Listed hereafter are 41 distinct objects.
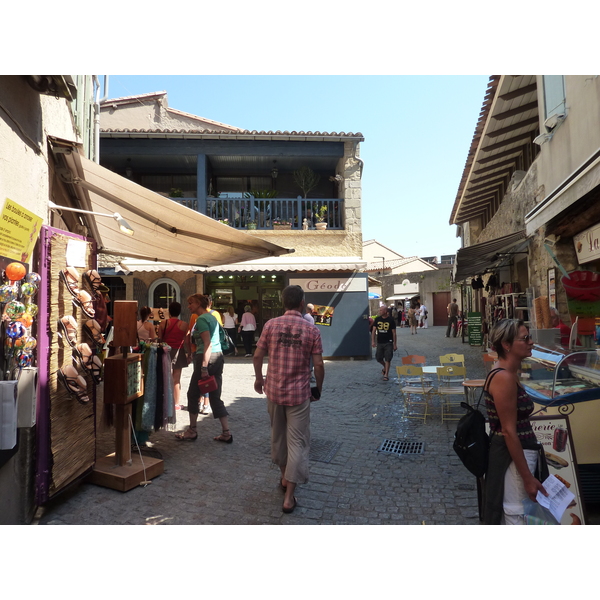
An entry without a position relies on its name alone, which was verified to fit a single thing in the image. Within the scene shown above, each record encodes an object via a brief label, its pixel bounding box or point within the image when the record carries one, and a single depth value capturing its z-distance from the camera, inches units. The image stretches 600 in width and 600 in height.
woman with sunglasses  92.4
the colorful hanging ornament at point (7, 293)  113.7
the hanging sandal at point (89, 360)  151.6
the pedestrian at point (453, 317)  783.1
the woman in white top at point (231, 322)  542.9
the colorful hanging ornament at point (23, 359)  121.6
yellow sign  111.8
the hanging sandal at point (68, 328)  143.6
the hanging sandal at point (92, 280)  161.8
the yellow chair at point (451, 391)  237.3
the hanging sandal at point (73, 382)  142.0
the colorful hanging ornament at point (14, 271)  113.7
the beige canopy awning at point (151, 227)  166.2
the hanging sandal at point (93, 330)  161.3
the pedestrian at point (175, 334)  240.8
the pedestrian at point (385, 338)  358.0
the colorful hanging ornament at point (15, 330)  115.5
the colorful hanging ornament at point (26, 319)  118.5
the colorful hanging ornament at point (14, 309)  115.6
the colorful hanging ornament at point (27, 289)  120.5
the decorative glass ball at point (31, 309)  122.3
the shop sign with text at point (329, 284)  510.3
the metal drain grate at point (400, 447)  194.1
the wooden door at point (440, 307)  1263.5
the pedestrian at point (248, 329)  528.7
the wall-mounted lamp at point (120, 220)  149.2
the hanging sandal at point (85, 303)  152.7
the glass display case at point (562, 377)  126.6
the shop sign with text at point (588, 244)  226.3
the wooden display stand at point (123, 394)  158.9
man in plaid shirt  135.5
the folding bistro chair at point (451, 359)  283.5
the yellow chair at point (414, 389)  243.9
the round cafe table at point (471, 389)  219.3
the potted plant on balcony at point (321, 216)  529.1
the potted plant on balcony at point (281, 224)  538.9
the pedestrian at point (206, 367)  202.8
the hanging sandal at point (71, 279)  146.3
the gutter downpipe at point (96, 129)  332.9
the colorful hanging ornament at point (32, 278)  125.1
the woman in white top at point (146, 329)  233.8
